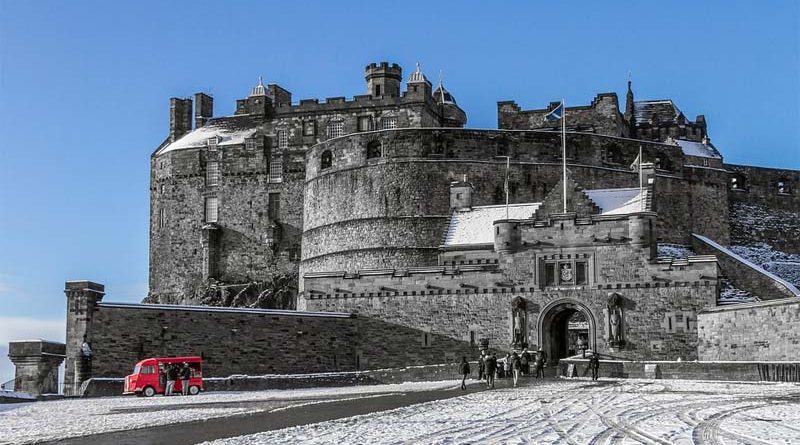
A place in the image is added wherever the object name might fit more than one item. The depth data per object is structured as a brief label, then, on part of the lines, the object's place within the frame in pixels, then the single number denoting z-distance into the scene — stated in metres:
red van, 35.59
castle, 43.00
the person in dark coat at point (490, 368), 32.41
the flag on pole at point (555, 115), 59.19
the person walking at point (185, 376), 34.72
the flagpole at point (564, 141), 50.96
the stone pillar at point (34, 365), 38.97
